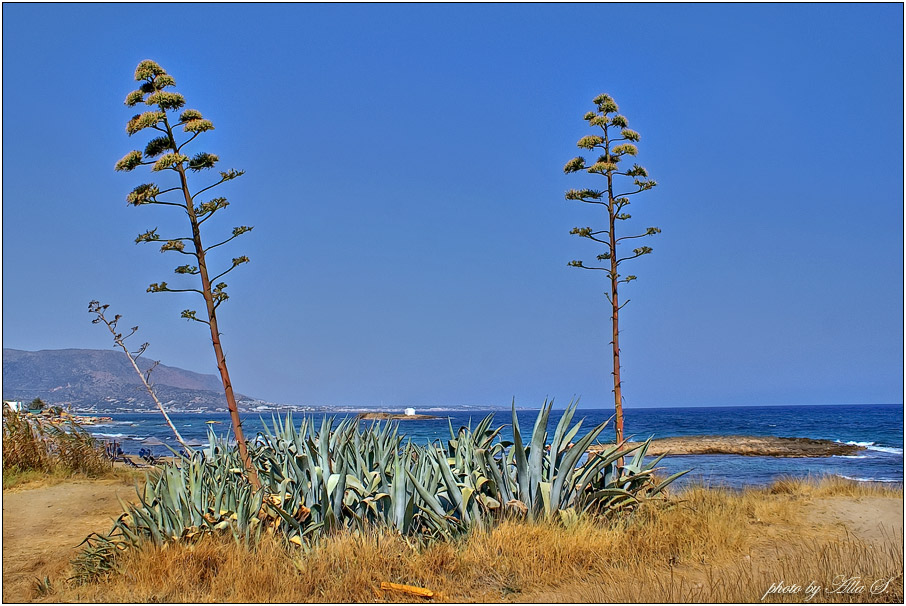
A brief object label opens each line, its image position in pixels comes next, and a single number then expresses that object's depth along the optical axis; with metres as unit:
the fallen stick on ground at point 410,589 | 5.34
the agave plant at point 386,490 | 6.36
